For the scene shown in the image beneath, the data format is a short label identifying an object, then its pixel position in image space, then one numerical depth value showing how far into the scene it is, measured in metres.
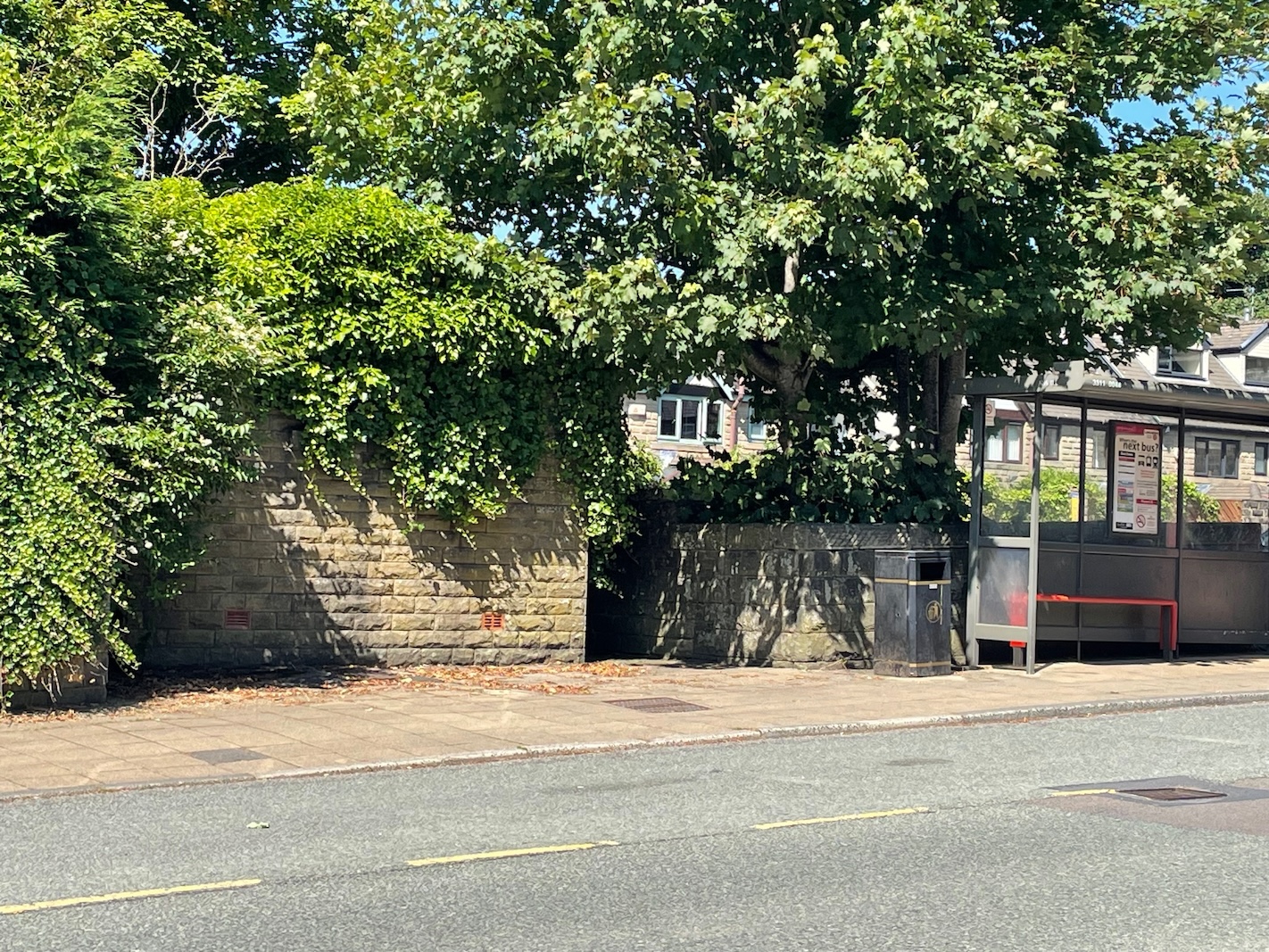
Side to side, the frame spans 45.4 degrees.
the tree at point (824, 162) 14.65
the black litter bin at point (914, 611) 16.27
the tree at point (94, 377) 11.99
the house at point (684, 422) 49.56
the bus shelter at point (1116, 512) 16.78
